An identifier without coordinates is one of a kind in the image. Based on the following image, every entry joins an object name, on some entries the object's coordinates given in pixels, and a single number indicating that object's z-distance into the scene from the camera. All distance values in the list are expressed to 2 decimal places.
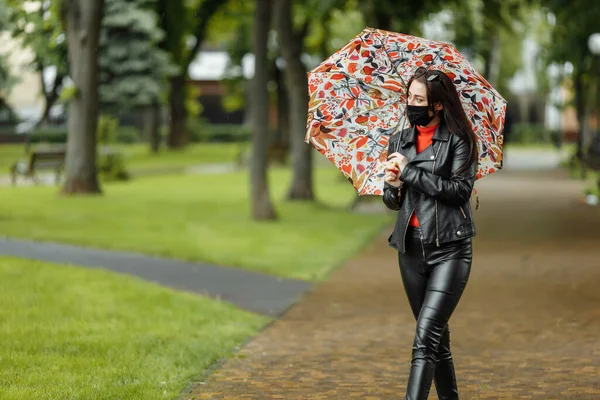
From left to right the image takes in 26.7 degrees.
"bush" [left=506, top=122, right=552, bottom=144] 84.69
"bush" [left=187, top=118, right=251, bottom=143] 73.19
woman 6.15
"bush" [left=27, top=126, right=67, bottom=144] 54.39
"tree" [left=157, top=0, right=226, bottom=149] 46.09
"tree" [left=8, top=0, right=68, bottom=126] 26.70
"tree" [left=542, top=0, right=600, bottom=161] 20.19
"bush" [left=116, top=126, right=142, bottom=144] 69.25
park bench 31.59
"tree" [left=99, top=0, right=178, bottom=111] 42.00
